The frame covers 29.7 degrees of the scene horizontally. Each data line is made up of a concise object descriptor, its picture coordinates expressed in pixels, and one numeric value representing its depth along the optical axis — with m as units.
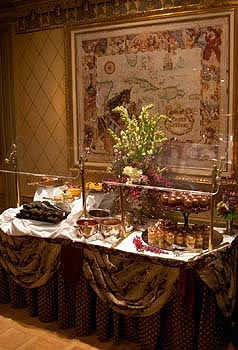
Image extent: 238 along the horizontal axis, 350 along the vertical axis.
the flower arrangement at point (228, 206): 3.08
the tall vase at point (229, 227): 3.14
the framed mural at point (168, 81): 3.26
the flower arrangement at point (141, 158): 3.32
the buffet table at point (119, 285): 2.78
